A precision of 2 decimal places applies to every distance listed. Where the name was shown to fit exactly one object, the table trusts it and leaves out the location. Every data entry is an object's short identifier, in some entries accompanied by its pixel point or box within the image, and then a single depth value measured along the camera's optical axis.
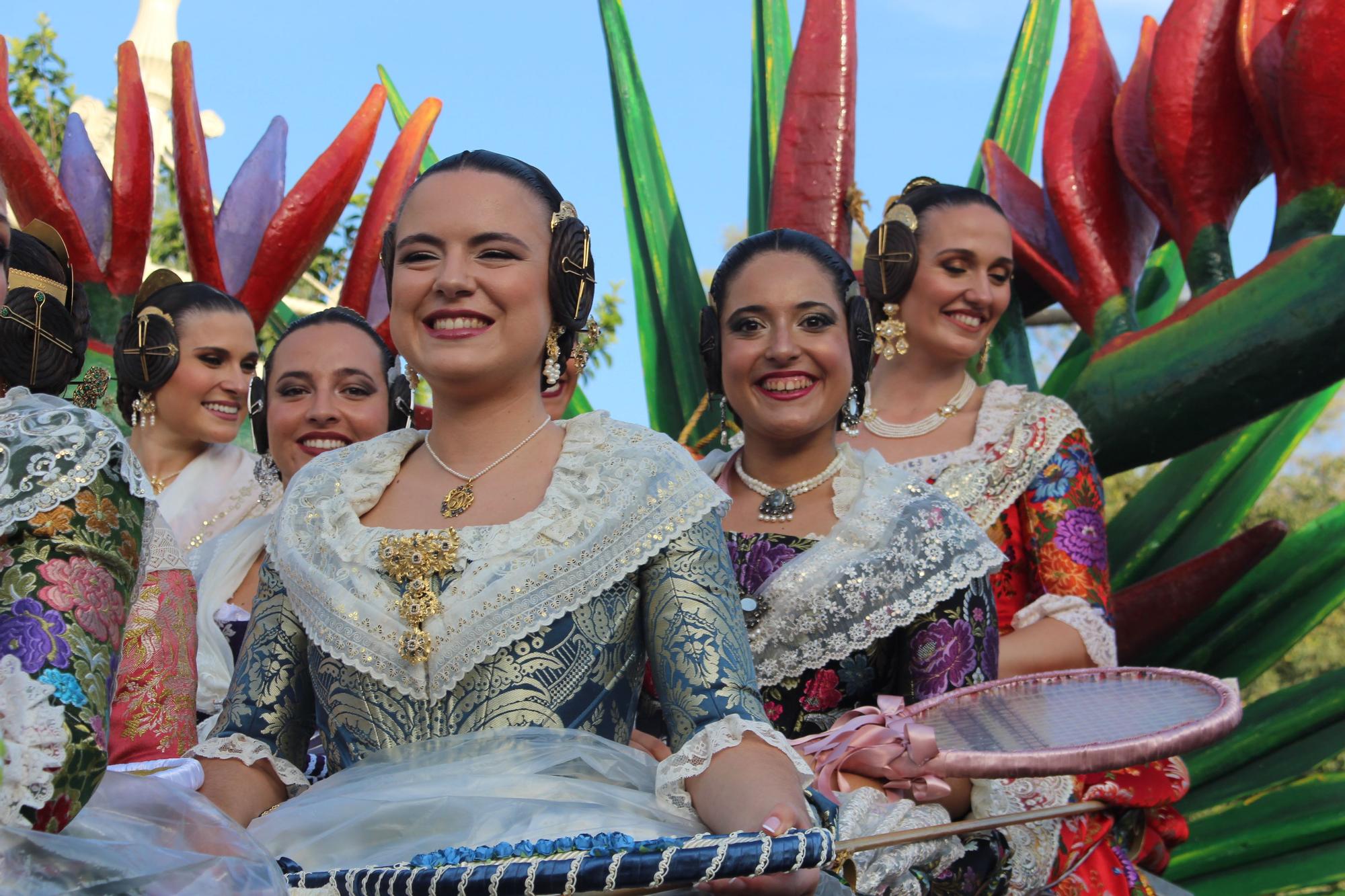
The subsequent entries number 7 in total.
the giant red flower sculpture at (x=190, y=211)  6.19
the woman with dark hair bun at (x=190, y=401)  4.68
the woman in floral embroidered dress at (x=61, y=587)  1.68
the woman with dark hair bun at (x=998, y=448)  3.58
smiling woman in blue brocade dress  2.31
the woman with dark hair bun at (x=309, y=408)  4.14
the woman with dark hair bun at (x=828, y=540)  3.08
